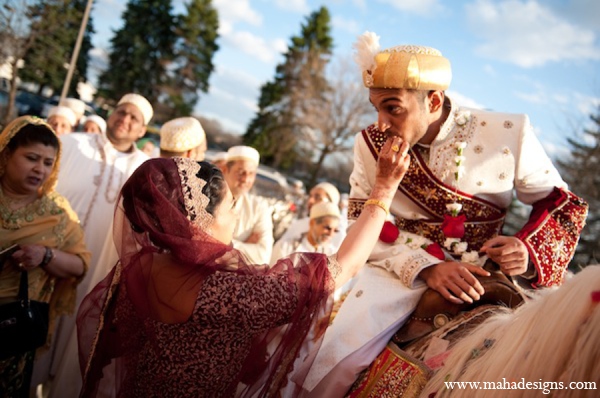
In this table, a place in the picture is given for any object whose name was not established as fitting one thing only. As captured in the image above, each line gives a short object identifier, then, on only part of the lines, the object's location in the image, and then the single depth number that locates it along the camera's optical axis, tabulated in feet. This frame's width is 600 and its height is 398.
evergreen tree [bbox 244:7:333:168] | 123.54
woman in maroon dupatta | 5.99
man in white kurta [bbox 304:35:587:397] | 6.95
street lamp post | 47.11
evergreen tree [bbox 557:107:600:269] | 57.72
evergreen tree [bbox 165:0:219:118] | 122.93
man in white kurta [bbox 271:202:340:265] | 19.42
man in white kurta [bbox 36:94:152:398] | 13.51
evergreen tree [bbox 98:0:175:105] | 115.03
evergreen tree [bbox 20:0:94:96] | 77.24
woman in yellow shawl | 9.14
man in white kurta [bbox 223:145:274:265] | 15.49
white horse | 4.12
